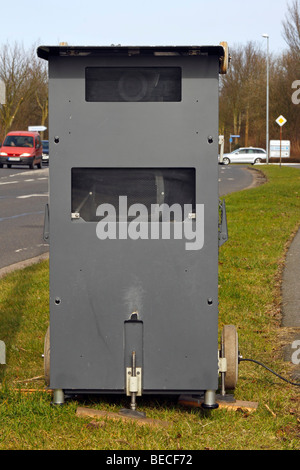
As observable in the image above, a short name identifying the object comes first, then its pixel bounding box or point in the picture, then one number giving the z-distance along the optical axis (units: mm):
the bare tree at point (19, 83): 72625
